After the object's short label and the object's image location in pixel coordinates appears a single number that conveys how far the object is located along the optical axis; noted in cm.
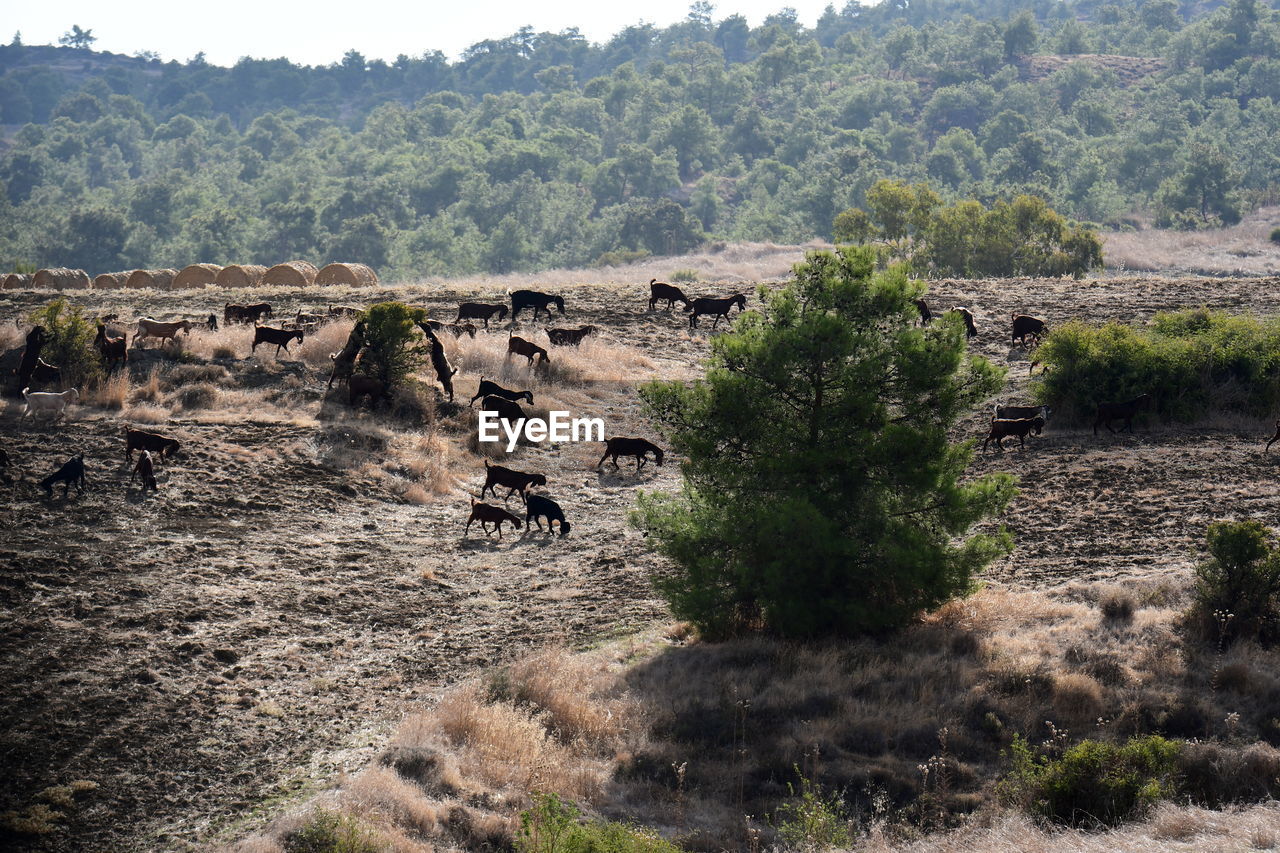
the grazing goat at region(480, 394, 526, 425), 2472
